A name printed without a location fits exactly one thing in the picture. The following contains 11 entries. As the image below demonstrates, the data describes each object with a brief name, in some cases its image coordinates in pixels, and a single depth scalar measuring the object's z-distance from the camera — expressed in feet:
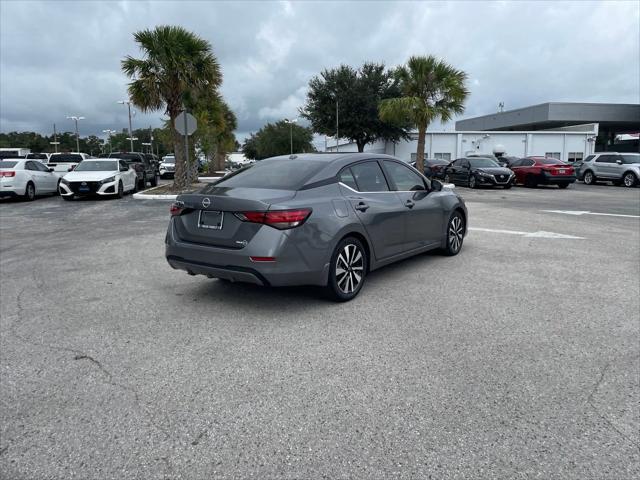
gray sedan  15.16
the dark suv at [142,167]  75.20
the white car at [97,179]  56.75
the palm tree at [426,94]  84.38
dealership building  155.94
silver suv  86.84
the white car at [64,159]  86.62
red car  78.54
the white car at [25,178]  56.08
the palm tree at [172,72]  62.54
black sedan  77.56
